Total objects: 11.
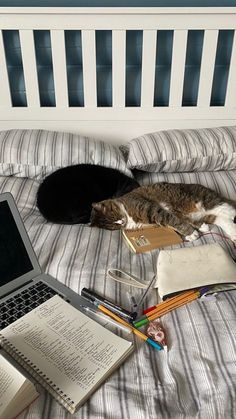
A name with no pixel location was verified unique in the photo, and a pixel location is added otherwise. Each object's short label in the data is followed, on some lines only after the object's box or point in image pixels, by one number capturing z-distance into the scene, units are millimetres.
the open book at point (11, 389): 562
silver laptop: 854
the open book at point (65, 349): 655
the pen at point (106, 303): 838
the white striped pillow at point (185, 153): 1645
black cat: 1375
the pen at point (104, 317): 807
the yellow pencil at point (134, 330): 775
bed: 1194
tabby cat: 1351
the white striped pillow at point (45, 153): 1599
